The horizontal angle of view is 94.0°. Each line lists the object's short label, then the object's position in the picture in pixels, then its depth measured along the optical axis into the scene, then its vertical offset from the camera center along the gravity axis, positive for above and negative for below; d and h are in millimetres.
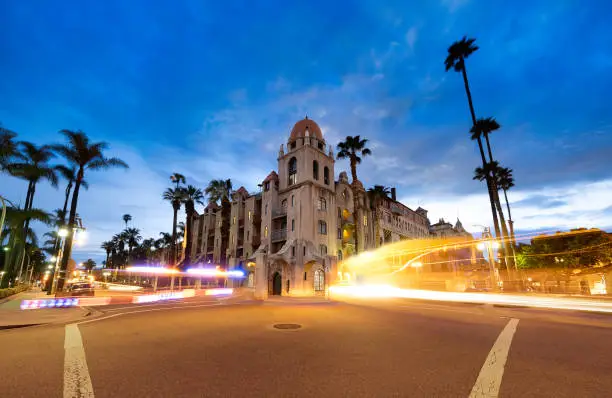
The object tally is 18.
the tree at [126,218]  121375 +23241
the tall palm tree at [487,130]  35075 +16626
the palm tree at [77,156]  23688 +9949
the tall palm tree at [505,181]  47303 +13805
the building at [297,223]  30328 +6179
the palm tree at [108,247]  113125 +10815
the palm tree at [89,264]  181625 +6823
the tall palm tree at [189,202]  49875 +12026
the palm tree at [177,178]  50719 +16388
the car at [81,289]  23859 -1204
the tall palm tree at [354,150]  39875 +16235
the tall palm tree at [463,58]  35888 +26117
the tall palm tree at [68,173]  27047 +9492
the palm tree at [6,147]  20166 +9183
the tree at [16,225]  23109 +4406
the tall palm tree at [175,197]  49344 +12759
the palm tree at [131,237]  102500 +13104
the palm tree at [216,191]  45812 +12643
